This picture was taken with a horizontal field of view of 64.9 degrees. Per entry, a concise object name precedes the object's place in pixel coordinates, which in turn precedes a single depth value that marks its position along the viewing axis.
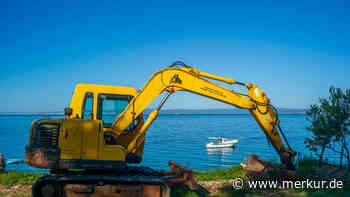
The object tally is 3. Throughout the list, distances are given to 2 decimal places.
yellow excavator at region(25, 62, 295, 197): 6.33
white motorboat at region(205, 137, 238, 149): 36.03
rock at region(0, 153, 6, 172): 11.09
